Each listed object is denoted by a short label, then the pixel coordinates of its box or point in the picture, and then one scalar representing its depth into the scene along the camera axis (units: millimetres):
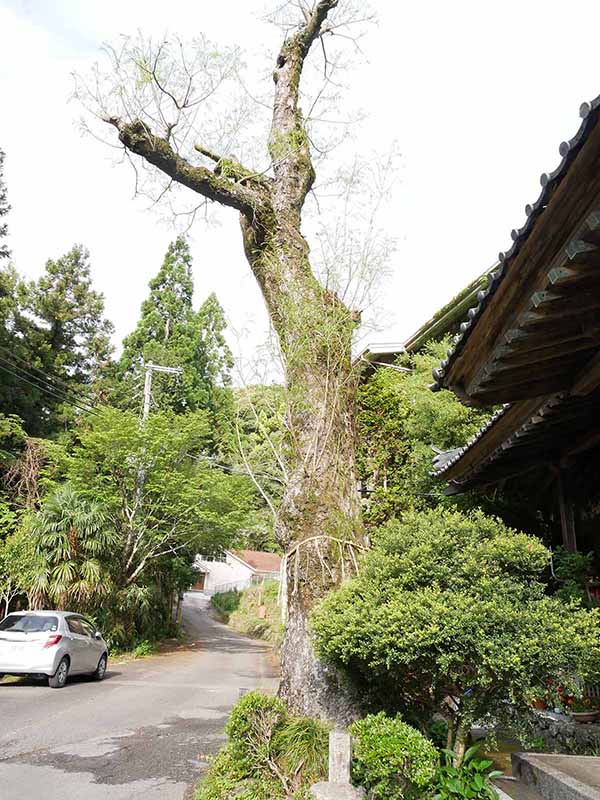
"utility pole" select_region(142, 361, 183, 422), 18816
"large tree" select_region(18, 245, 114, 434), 23359
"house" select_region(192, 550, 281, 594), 47594
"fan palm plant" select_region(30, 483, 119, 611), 14203
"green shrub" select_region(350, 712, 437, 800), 3516
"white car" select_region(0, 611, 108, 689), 9938
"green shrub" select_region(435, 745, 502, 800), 3555
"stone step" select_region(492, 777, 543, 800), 3658
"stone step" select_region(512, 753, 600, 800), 3277
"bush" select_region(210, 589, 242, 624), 35562
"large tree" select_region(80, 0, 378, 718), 5223
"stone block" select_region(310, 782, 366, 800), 3453
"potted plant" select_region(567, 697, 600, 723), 5812
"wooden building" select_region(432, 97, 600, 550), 2355
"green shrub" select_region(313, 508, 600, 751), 3408
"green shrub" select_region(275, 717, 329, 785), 4176
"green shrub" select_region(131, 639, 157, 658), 16266
